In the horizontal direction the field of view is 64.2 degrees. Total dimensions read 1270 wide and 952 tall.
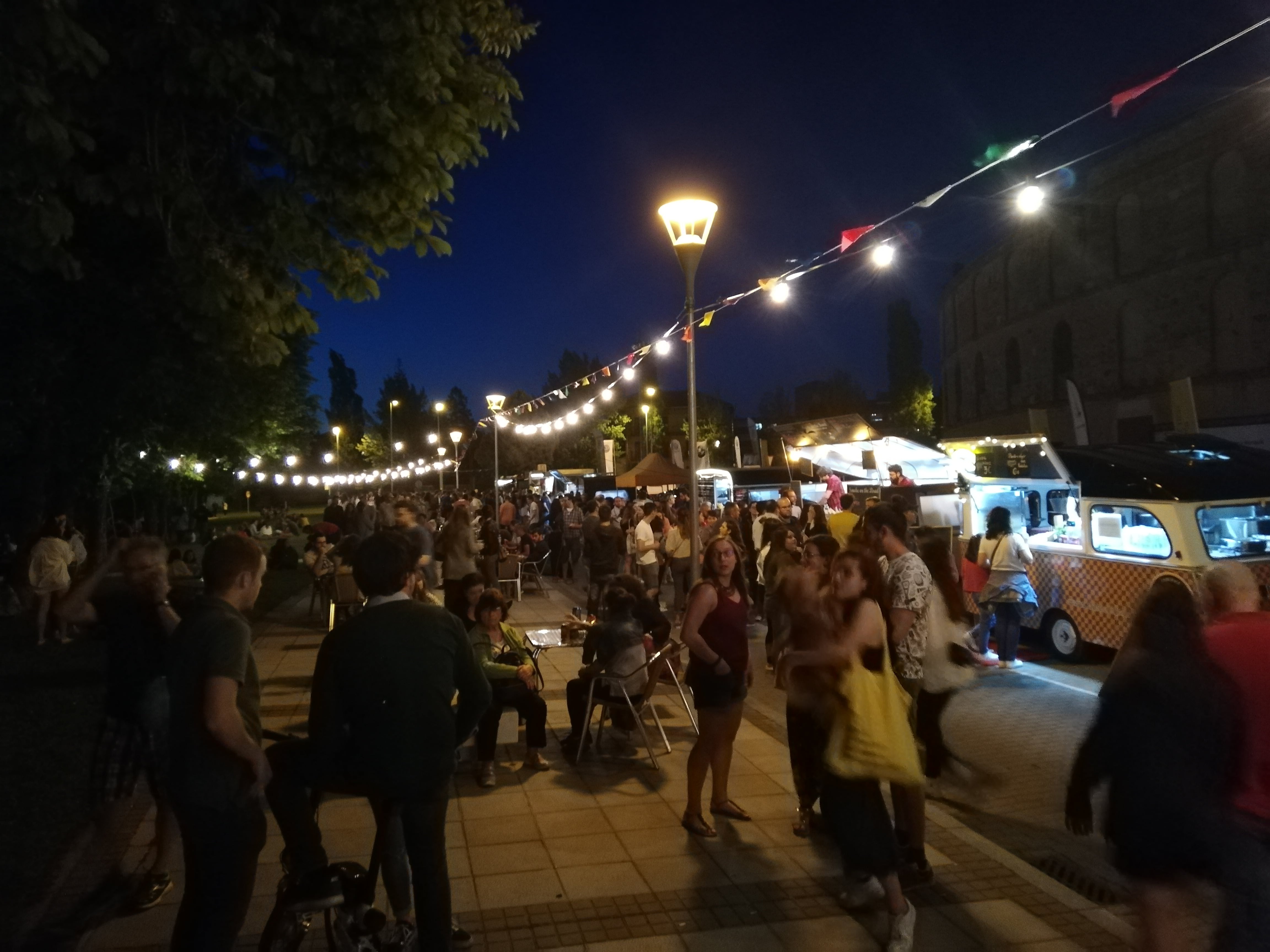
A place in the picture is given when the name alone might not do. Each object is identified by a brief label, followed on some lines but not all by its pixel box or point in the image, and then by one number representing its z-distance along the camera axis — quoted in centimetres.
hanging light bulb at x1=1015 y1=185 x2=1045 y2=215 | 908
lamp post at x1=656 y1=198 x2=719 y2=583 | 865
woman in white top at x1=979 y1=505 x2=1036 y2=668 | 1039
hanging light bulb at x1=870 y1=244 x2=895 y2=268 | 1072
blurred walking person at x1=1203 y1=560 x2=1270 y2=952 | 326
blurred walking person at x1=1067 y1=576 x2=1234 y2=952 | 319
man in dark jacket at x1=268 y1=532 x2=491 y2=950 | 346
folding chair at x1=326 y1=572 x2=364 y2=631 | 1126
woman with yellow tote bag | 432
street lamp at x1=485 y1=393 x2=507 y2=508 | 2466
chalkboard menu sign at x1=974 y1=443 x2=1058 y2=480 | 1271
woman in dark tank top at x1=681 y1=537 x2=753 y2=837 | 568
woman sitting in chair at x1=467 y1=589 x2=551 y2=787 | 670
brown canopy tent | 2444
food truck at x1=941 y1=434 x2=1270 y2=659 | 969
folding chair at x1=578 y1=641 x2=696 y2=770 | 711
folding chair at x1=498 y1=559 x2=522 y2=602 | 1662
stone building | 2806
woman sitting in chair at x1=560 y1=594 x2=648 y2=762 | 721
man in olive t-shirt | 325
